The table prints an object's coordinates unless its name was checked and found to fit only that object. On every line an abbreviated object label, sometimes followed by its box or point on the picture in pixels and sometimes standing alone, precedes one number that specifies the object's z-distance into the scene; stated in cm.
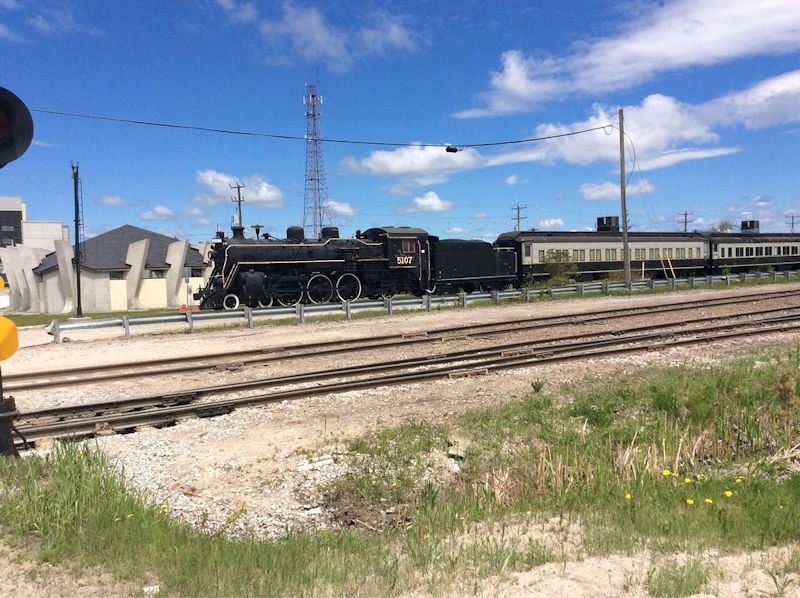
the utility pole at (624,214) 2838
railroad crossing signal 365
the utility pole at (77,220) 3259
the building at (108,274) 4166
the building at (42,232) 6392
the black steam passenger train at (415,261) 2389
